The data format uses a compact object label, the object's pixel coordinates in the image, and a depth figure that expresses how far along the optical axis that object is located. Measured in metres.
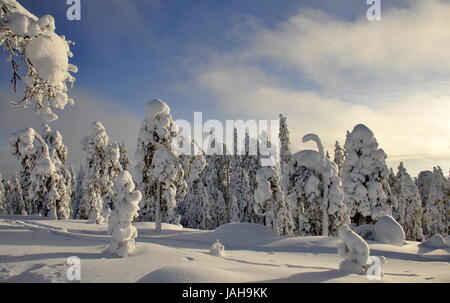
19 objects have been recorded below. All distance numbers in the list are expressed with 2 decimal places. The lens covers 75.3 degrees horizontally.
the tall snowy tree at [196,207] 46.78
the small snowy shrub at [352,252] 10.41
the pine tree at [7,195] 59.82
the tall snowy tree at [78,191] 62.79
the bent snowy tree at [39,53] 6.19
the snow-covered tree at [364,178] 24.48
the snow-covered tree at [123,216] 11.11
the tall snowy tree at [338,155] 46.82
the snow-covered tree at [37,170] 28.64
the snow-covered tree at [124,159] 54.58
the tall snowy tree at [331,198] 23.89
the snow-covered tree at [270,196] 24.62
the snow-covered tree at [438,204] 41.84
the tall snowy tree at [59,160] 31.39
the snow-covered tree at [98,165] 32.72
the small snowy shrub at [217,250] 13.59
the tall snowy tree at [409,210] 43.09
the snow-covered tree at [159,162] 23.39
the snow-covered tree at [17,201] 54.72
